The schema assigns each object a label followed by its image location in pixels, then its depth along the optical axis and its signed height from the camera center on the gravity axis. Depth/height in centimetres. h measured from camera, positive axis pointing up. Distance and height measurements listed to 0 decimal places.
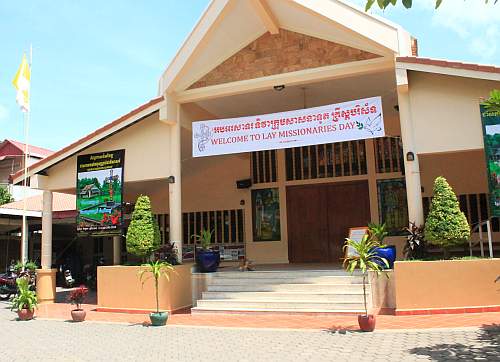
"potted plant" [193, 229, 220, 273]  1067 -47
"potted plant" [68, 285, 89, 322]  955 -116
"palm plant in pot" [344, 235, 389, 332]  733 -50
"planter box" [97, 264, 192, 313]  1011 -110
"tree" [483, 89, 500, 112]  636 +168
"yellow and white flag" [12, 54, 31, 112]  1420 +476
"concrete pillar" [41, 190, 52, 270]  1256 +34
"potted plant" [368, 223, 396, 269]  915 -38
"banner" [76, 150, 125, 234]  1137 +119
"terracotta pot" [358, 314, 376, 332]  732 -141
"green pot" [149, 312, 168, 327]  873 -146
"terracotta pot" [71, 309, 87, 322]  955 -146
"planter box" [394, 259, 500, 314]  826 -103
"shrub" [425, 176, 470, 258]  844 +9
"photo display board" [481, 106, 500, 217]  872 +136
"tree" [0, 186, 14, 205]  2421 +249
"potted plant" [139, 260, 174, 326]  874 -67
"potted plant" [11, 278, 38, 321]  1005 -126
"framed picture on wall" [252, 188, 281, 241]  1466 +63
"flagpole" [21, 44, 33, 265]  1335 +13
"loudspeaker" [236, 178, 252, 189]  1500 +165
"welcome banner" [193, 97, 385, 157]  957 +224
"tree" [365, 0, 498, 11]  389 +194
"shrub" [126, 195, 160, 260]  1039 +17
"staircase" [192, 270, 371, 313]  904 -116
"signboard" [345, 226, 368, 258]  1056 -6
